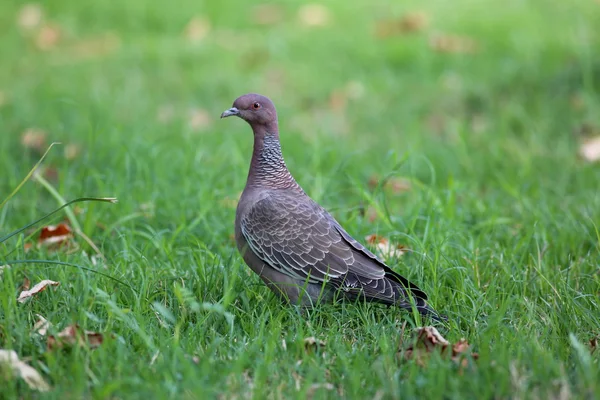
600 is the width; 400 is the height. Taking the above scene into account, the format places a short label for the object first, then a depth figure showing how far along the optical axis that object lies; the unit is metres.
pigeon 6.83
